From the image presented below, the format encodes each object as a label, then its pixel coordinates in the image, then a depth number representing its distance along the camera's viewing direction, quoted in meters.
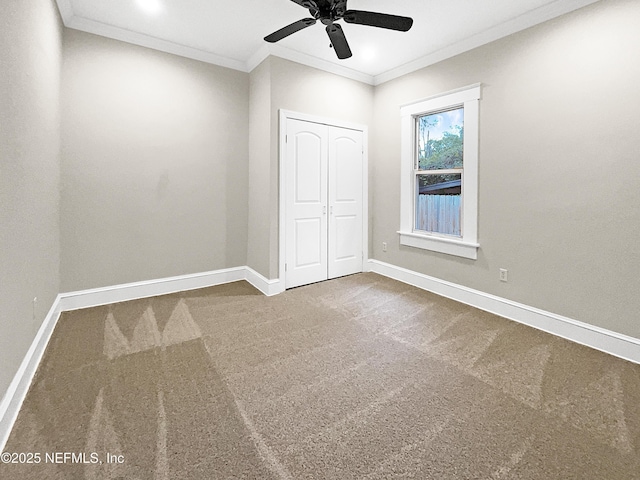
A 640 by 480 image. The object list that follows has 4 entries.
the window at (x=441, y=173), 3.47
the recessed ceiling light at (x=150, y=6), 2.84
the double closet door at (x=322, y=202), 3.96
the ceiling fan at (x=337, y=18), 2.37
